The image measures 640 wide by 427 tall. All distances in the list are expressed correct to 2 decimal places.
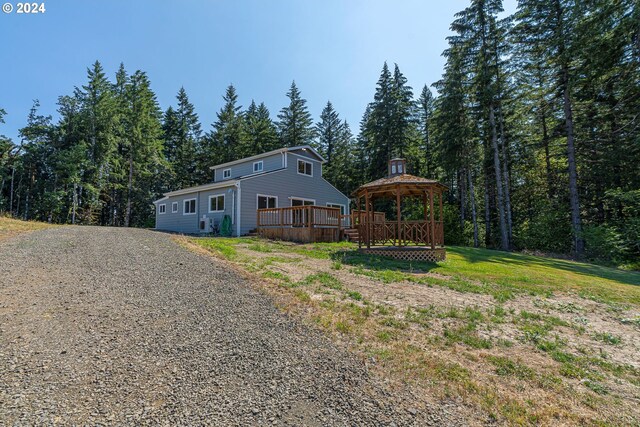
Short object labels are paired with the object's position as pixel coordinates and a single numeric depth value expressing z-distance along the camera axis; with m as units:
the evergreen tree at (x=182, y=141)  34.19
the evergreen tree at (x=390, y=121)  27.08
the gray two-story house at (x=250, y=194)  17.44
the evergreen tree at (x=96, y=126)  26.12
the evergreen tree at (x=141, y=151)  29.00
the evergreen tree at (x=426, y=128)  29.81
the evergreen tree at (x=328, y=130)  35.59
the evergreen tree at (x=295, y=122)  33.44
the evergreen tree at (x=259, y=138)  33.12
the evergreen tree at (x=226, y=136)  33.12
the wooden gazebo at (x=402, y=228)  10.98
